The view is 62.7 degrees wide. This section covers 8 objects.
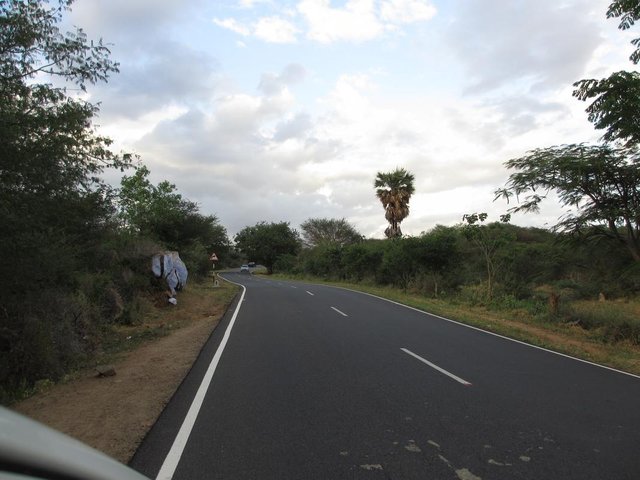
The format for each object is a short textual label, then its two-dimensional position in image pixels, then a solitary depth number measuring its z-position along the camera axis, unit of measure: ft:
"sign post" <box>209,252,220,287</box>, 121.64
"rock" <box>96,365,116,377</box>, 29.45
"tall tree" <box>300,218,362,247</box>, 283.34
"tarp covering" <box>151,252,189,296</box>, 68.59
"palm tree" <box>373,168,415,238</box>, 144.87
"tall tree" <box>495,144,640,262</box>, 50.49
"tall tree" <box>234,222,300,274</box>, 281.54
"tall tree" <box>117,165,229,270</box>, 105.81
